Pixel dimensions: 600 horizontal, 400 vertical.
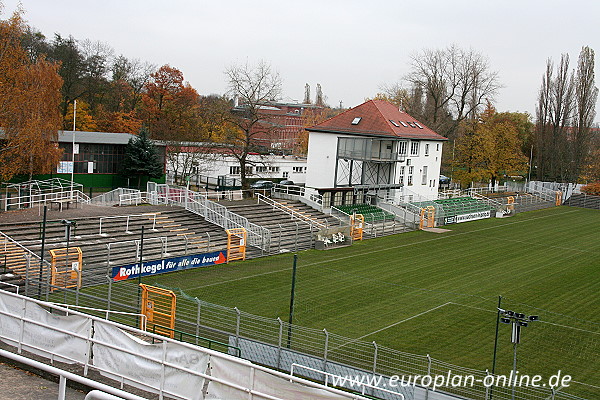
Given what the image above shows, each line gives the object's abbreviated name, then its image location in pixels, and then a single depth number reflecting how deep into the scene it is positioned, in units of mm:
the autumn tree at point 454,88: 68750
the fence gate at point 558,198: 67062
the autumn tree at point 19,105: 30250
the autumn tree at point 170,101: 65000
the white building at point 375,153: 45531
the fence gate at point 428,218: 44781
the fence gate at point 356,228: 37531
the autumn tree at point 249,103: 43781
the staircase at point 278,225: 34125
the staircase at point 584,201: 65250
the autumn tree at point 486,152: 63219
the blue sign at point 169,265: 25125
